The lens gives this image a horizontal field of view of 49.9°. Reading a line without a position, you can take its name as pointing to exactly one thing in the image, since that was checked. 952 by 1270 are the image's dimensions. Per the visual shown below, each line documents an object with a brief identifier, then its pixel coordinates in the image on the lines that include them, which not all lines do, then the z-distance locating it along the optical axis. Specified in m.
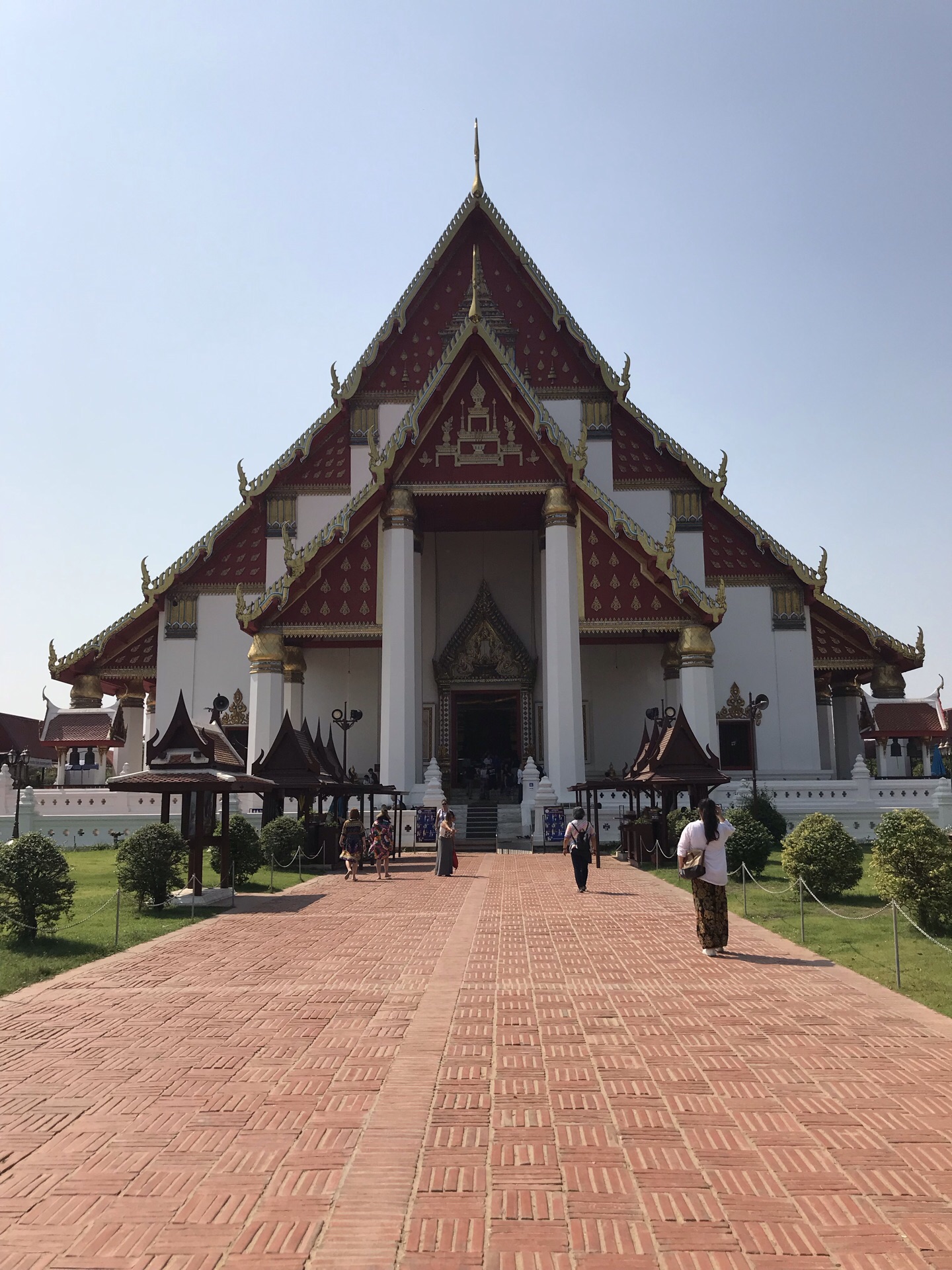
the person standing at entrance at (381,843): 16.22
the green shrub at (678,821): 16.14
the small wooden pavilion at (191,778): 12.48
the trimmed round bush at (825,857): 12.05
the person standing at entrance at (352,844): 15.99
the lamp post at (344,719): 23.42
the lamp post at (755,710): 22.17
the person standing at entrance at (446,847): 16.12
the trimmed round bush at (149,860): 11.55
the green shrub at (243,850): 14.28
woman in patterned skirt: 8.91
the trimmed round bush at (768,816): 19.47
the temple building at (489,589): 24.05
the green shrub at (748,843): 14.12
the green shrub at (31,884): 9.47
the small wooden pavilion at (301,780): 17.27
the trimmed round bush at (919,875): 9.46
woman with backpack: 13.70
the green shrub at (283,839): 16.52
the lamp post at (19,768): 23.02
